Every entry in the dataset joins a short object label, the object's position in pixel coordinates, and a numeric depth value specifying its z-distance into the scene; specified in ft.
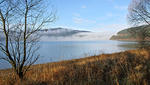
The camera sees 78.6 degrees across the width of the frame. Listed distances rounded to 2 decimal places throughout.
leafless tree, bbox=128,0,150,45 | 43.19
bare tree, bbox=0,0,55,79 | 9.88
